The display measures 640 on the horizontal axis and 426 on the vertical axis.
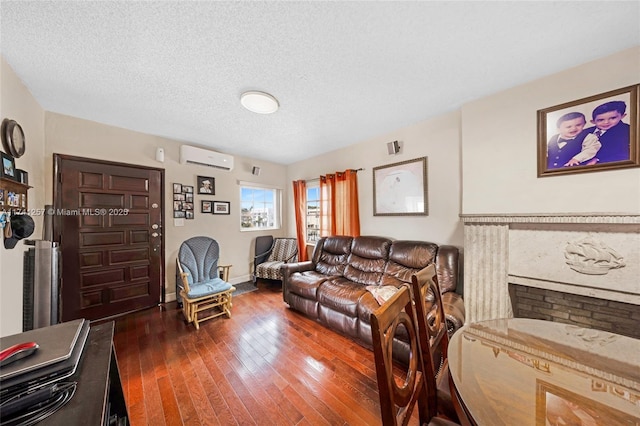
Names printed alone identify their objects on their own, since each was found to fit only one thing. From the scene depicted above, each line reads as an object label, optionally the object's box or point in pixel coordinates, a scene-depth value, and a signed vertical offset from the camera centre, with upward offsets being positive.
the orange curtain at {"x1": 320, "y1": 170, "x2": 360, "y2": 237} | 3.51 +0.14
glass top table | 0.71 -0.67
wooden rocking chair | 2.55 -0.93
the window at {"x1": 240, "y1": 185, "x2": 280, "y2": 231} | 4.23 +0.10
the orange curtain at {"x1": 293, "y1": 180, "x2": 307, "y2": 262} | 4.25 +0.05
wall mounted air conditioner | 3.25 +0.89
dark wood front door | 2.48 -0.28
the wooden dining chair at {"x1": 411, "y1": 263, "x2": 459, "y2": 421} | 1.01 -0.69
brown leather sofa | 2.13 -0.83
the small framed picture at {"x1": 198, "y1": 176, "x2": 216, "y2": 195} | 3.53 +0.46
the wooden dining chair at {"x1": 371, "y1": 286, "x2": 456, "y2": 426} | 0.65 -0.54
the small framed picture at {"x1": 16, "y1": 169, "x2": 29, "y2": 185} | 1.74 +0.31
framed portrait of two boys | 1.57 +0.62
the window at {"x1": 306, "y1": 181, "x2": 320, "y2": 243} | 4.18 +0.01
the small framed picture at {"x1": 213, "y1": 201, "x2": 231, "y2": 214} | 3.70 +0.10
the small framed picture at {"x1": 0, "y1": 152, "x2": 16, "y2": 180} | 1.53 +0.35
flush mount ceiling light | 2.06 +1.12
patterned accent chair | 3.85 -0.86
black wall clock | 1.62 +0.60
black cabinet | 0.59 -0.57
